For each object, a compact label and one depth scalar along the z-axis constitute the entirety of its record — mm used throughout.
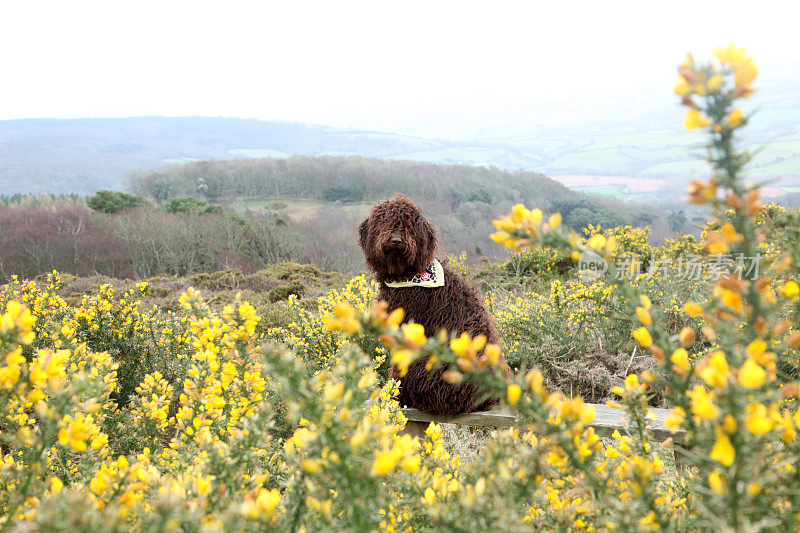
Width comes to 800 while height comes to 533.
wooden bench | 2885
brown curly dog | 3176
